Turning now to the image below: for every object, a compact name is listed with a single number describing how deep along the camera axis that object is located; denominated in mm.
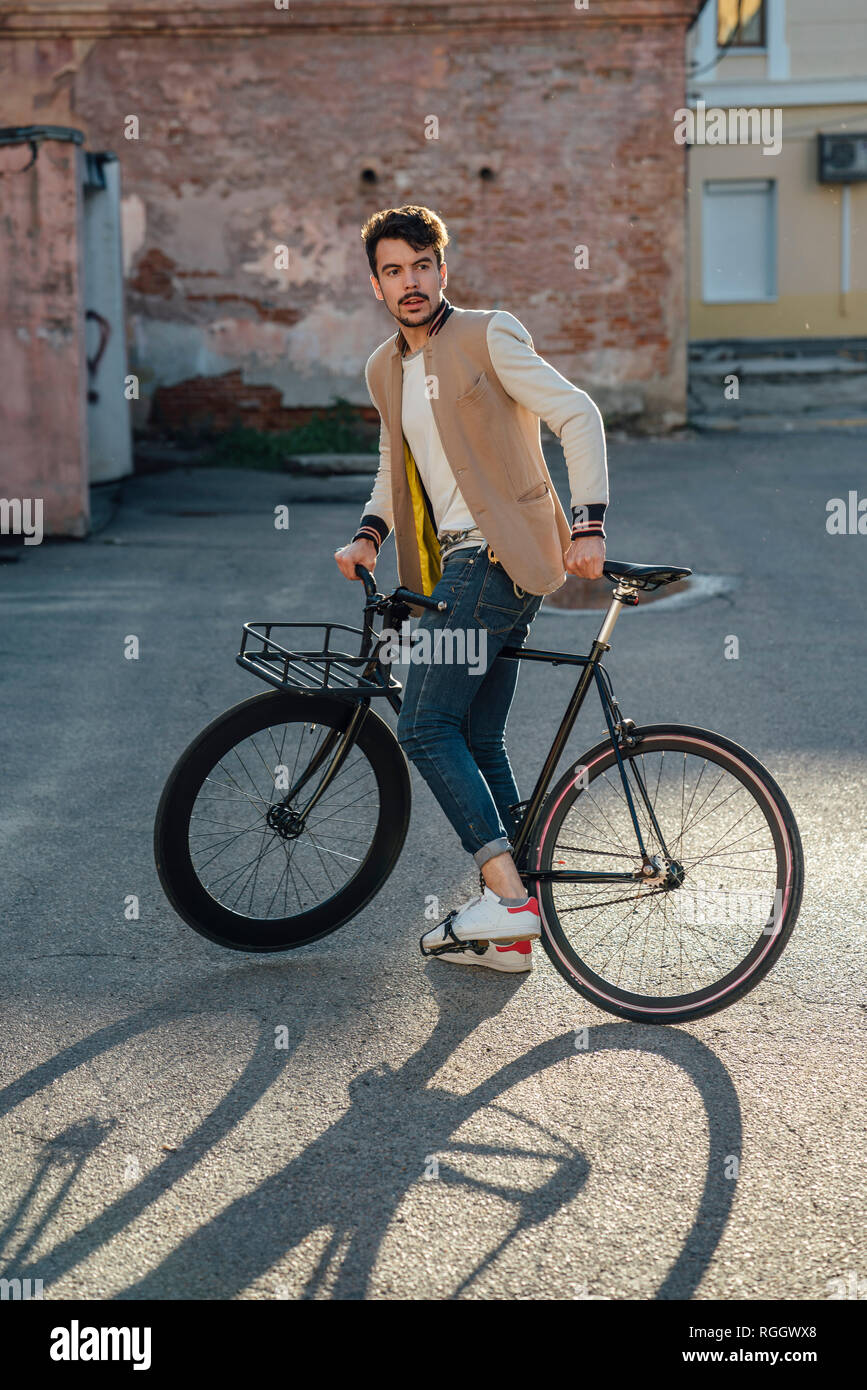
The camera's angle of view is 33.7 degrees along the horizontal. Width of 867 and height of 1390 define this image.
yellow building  25688
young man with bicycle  3541
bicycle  3551
